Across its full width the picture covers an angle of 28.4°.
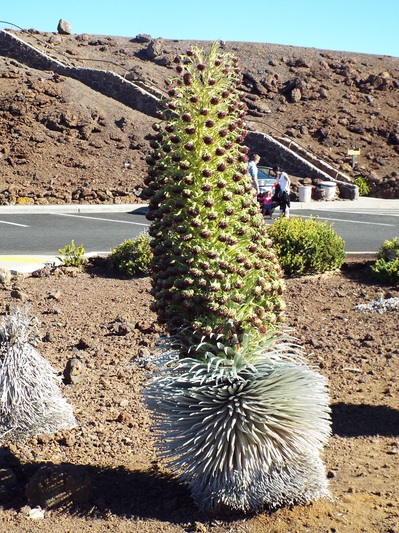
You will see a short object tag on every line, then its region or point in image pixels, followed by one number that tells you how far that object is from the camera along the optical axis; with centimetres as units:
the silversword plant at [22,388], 500
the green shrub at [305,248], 1022
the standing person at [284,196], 1773
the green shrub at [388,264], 977
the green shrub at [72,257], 1062
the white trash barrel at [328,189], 2639
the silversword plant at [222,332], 387
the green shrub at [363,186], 2870
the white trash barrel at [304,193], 2530
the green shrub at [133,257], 1020
